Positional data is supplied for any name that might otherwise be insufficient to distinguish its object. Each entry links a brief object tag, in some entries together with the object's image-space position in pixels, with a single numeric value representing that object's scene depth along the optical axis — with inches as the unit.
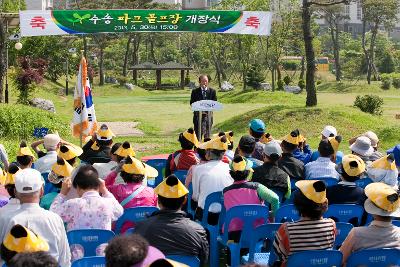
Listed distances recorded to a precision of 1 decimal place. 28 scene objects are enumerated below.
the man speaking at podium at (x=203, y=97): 660.3
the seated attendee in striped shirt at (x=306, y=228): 236.2
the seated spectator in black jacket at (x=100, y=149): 407.8
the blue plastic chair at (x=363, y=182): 357.8
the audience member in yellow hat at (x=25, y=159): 350.7
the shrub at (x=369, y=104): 1003.0
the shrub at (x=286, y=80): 2244.4
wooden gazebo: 2368.3
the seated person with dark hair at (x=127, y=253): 156.7
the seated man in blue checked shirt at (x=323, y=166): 367.6
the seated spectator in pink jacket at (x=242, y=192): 298.8
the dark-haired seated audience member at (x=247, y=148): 378.0
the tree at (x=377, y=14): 2591.5
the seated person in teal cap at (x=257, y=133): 429.7
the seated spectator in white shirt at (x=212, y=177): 324.9
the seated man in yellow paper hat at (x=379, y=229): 235.3
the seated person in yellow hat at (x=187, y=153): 398.6
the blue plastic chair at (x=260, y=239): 256.0
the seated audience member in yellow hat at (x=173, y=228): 234.5
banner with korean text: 782.2
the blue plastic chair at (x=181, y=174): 392.9
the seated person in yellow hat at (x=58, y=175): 301.5
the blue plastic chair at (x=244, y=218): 284.5
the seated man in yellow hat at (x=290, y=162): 366.4
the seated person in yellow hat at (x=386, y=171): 346.8
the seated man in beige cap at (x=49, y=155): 375.4
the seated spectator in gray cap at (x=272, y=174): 331.3
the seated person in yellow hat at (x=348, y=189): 299.8
